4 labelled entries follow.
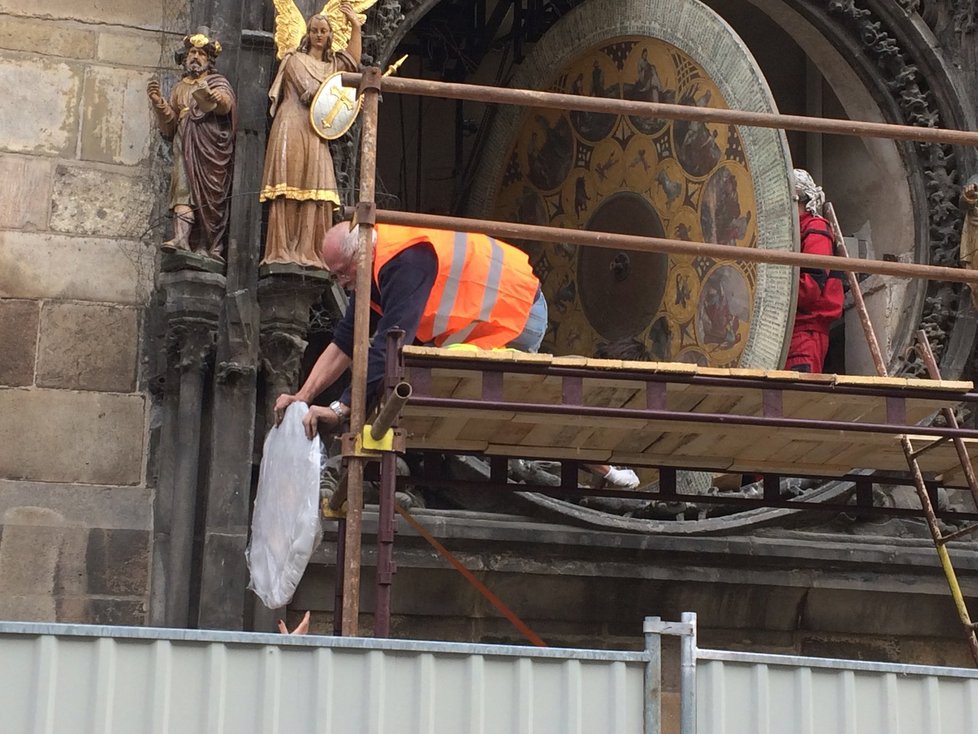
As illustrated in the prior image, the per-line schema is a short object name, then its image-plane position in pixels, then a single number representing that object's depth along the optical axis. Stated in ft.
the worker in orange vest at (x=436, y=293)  25.25
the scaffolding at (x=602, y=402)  23.11
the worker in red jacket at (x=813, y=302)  33.09
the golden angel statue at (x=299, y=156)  29.45
